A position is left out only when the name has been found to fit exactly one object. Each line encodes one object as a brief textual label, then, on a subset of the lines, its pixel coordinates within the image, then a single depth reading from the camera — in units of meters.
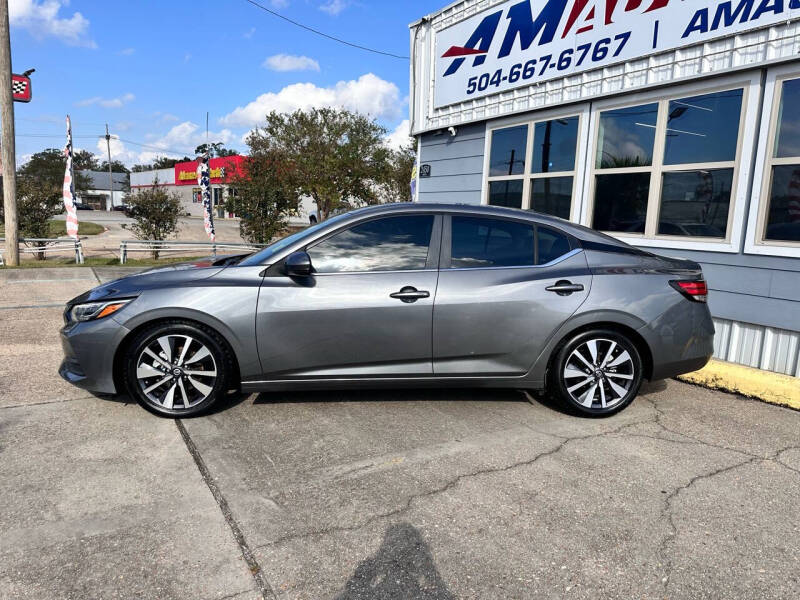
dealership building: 5.21
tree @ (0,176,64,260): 18.00
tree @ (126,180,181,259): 18.00
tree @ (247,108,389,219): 33.88
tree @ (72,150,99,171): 108.82
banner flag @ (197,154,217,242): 18.27
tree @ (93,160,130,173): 117.29
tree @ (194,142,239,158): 66.61
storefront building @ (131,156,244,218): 55.44
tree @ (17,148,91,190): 80.69
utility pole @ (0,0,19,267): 12.66
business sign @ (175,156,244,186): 53.88
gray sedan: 3.79
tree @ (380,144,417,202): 33.03
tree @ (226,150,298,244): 18.94
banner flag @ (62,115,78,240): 15.22
